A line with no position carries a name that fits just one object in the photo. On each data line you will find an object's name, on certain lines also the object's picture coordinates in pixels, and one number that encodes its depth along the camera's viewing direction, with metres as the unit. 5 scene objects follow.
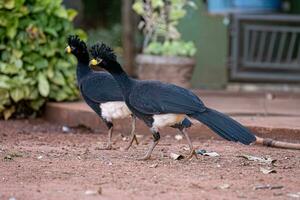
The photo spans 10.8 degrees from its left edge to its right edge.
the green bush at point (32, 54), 17.54
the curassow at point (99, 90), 13.76
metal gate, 20.94
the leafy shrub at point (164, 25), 19.89
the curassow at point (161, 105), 11.56
